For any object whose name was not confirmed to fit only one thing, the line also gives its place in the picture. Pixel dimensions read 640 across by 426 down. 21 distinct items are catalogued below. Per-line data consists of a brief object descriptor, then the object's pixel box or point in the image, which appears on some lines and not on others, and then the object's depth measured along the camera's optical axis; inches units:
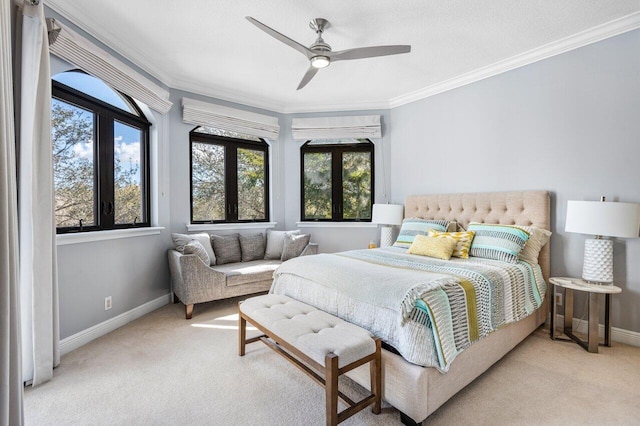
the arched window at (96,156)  100.3
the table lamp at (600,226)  92.1
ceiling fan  93.3
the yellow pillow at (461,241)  113.3
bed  63.1
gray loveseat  123.5
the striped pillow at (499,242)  104.7
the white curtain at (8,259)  45.2
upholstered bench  60.4
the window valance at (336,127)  174.2
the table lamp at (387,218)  163.0
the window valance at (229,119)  151.8
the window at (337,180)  183.3
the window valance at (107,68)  90.4
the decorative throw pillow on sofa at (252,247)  160.1
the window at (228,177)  162.9
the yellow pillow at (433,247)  111.5
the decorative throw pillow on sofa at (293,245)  160.1
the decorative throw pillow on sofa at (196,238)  137.3
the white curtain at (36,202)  75.5
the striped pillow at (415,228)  135.0
